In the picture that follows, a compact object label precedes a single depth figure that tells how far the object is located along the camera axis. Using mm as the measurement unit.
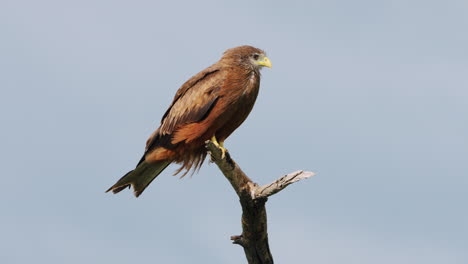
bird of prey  18594
